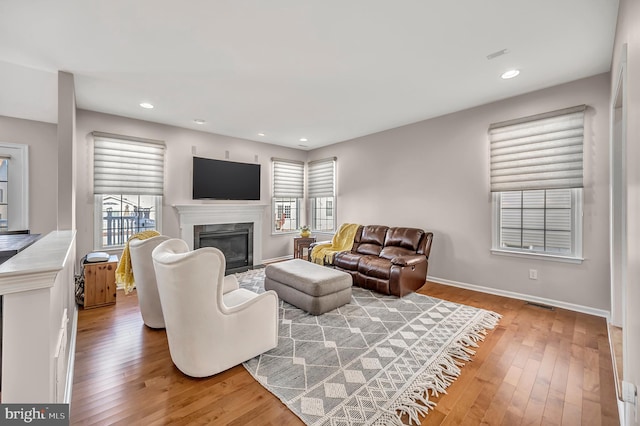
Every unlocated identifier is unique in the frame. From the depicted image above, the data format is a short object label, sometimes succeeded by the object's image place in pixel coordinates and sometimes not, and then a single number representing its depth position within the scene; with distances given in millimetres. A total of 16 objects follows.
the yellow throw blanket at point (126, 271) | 3062
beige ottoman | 3064
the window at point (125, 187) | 4074
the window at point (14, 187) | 3617
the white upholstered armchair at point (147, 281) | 2684
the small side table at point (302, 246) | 5762
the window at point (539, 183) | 3178
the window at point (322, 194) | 6246
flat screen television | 5023
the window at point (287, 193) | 6262
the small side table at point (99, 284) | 3311
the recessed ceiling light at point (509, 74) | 2933
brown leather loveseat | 3707
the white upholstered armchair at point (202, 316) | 1831
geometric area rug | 1692
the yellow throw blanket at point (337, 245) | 4793
